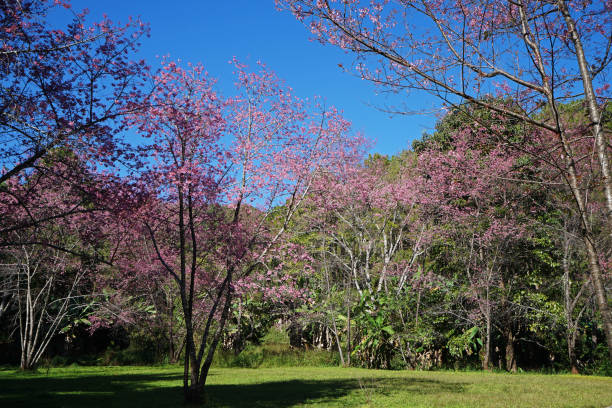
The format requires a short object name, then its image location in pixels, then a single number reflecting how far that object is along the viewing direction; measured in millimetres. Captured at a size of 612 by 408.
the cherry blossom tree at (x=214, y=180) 7945
